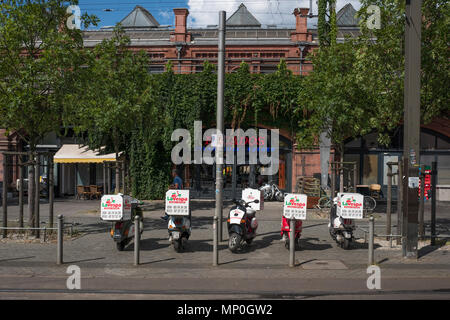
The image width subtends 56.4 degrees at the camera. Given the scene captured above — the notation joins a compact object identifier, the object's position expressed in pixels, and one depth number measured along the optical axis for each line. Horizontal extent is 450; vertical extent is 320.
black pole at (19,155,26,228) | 10.54
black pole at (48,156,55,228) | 10.54
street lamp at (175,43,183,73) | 22.94
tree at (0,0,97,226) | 9.99
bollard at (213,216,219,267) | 7.99
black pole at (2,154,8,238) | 10.29
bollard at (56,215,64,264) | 7.92
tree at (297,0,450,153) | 10.54
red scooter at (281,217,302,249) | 9.45
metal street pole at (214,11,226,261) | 10.11
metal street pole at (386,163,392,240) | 10.59
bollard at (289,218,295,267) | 8.03
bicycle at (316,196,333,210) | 16.17
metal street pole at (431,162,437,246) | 9.93
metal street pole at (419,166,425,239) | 10.08
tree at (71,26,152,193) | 14.23
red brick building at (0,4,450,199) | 21.13
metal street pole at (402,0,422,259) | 8.72
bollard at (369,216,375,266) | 8.04
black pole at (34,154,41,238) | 10.20
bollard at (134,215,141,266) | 7.96
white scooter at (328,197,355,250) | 9.46
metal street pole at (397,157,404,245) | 9.93
